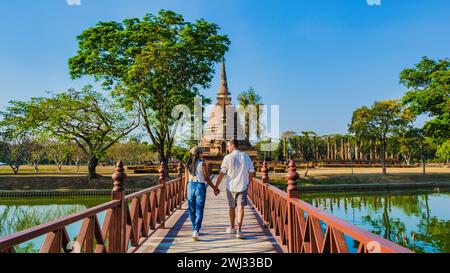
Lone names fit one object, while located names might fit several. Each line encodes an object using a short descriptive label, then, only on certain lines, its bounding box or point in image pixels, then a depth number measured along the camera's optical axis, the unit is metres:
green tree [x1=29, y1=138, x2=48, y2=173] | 41.25
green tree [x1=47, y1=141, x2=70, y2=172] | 30.39
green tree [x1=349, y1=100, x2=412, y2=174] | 32.25
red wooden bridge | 2.77
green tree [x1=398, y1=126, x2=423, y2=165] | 32.75
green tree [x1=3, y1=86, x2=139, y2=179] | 25.83
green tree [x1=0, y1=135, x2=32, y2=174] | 38.94
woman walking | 6.35
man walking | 6.23
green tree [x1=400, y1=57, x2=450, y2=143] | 24.22
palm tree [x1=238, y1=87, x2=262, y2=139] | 46.84
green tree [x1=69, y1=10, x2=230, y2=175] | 22.39
